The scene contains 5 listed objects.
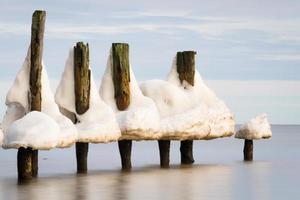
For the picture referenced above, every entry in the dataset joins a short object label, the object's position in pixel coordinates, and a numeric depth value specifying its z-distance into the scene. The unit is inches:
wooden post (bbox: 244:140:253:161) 1560.0
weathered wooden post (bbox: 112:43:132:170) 1272.1
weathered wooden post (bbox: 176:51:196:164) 1392.7
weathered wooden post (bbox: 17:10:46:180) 1147.9
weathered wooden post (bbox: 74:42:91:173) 1213.7
